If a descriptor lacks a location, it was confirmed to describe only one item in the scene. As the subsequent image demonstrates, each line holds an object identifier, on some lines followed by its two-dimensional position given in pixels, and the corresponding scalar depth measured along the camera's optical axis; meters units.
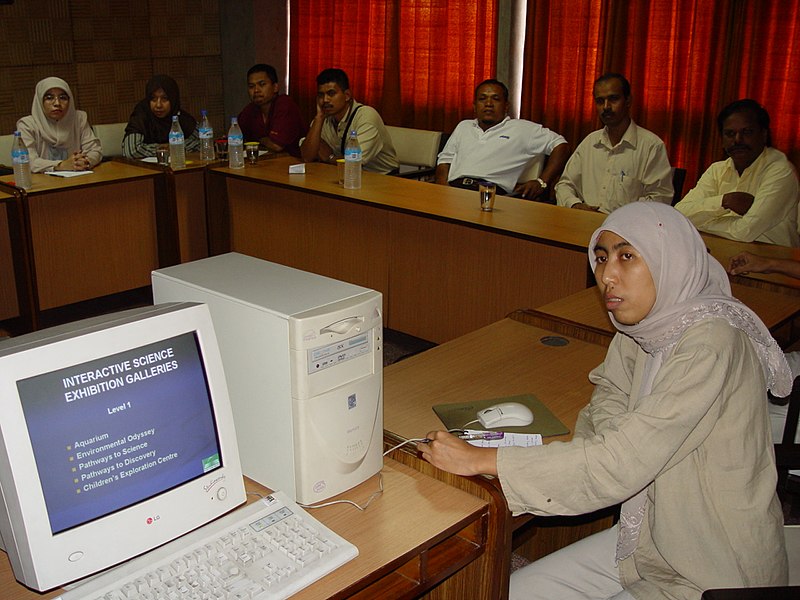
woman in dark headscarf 5.18
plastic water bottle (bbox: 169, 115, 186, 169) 4.56
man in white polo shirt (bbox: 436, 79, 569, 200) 4.85
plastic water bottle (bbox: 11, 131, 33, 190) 3.90
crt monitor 1.13
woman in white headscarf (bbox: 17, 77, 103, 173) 4.50
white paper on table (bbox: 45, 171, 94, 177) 4.30
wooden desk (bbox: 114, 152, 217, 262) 4.54
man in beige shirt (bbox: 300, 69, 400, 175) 4.93
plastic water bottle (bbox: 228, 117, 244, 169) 4.56
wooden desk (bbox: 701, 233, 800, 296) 2.60
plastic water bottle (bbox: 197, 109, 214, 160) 4.74
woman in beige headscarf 1.38
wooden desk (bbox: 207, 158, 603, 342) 3.43
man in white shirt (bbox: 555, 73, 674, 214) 4.17
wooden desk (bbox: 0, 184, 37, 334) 3.91
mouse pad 1.73
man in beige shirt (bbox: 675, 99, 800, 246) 3.28
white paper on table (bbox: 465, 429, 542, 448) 1.67
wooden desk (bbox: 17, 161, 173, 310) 4.11
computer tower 1.35
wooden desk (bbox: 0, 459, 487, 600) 1.26
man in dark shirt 5.39
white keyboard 1.19
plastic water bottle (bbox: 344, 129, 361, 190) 4.05
